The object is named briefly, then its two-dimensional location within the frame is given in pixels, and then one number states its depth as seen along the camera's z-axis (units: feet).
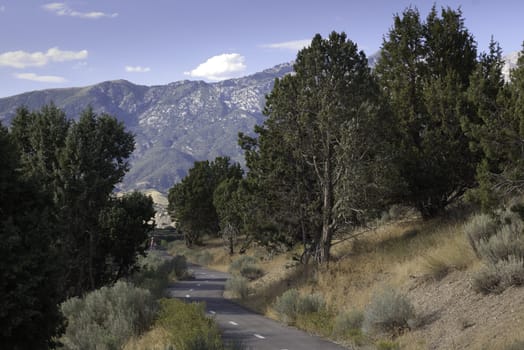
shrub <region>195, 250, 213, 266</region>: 221.46
